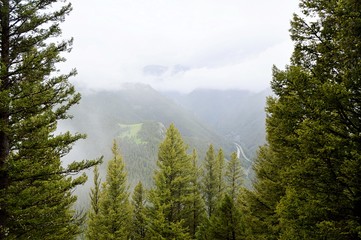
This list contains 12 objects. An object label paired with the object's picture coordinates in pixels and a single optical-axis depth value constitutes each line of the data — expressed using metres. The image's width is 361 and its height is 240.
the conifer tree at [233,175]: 40.00
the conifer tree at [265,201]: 15.44
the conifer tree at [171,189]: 22.27
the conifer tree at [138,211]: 31.70
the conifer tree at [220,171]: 38.38
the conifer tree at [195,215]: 29.14
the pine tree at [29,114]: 9.11
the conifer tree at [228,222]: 16.27
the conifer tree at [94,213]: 25.58
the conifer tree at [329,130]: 7.27
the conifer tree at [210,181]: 37.18
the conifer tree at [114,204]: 25.11
